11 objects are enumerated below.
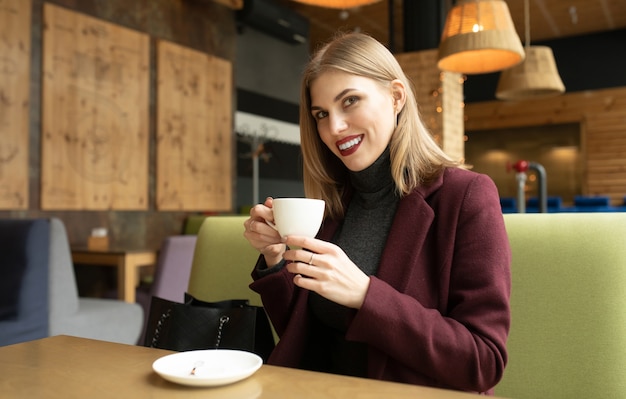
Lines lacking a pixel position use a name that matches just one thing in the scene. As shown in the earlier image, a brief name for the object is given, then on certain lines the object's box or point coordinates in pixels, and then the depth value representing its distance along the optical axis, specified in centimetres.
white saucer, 79
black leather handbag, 130
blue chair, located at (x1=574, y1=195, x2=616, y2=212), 746
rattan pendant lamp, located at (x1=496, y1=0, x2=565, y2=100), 498
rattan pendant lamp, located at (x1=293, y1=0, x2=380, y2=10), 255
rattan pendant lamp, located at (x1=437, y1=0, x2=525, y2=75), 337
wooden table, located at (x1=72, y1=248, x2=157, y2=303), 396
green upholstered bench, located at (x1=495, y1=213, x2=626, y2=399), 134
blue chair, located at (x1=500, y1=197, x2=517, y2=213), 783
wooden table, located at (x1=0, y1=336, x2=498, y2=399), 77
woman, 110
